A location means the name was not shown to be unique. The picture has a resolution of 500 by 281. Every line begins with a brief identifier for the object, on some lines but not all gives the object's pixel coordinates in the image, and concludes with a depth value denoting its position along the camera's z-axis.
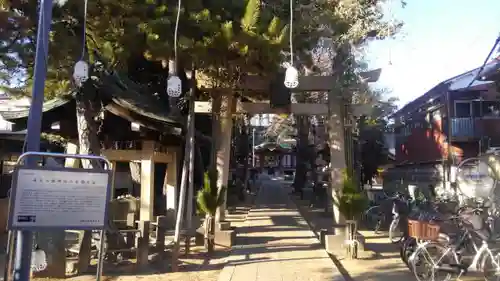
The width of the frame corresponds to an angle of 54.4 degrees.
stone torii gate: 10.95
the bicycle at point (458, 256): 6.91
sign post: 4.07
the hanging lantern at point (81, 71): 6.87
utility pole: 4.40
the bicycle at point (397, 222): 11.20
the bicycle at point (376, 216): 13.59
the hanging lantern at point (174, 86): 7.84
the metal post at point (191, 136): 9.47
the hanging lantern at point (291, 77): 8.00
